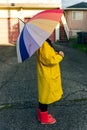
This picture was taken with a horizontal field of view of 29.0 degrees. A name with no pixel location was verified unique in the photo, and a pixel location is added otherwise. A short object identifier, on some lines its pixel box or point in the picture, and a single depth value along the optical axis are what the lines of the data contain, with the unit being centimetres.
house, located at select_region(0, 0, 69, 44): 1397
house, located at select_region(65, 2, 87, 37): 2017
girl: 312
